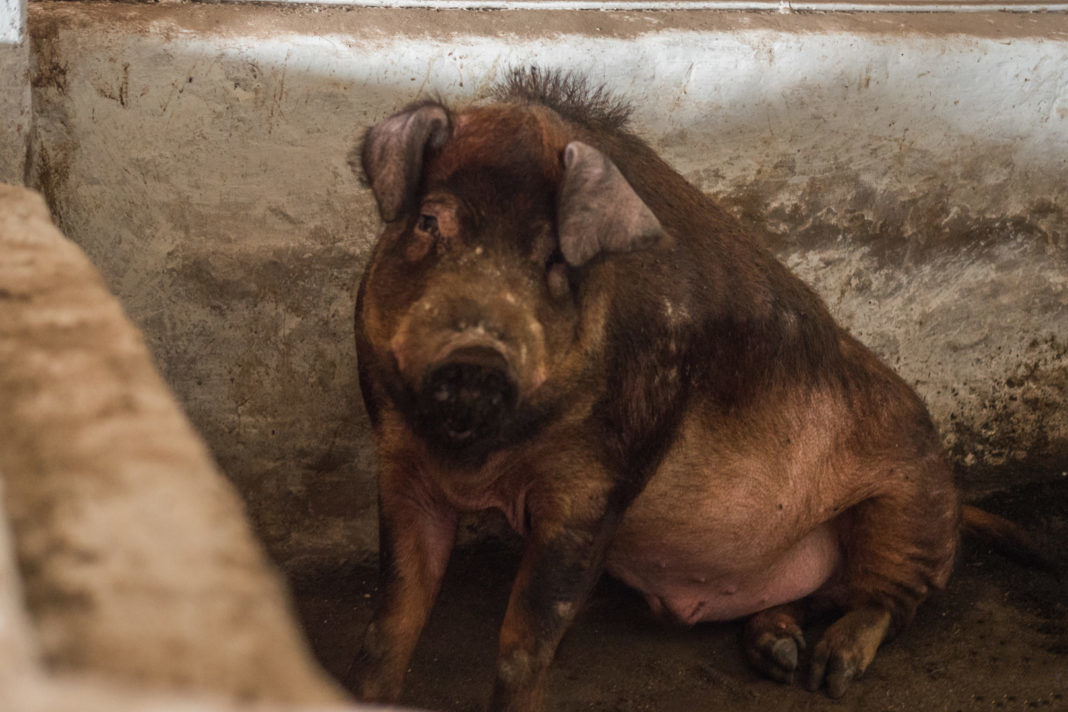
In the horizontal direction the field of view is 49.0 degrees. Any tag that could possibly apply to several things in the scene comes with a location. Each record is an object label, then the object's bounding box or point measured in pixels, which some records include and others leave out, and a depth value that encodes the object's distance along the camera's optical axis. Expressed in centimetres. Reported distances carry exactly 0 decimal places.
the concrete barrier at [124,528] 100
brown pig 245
